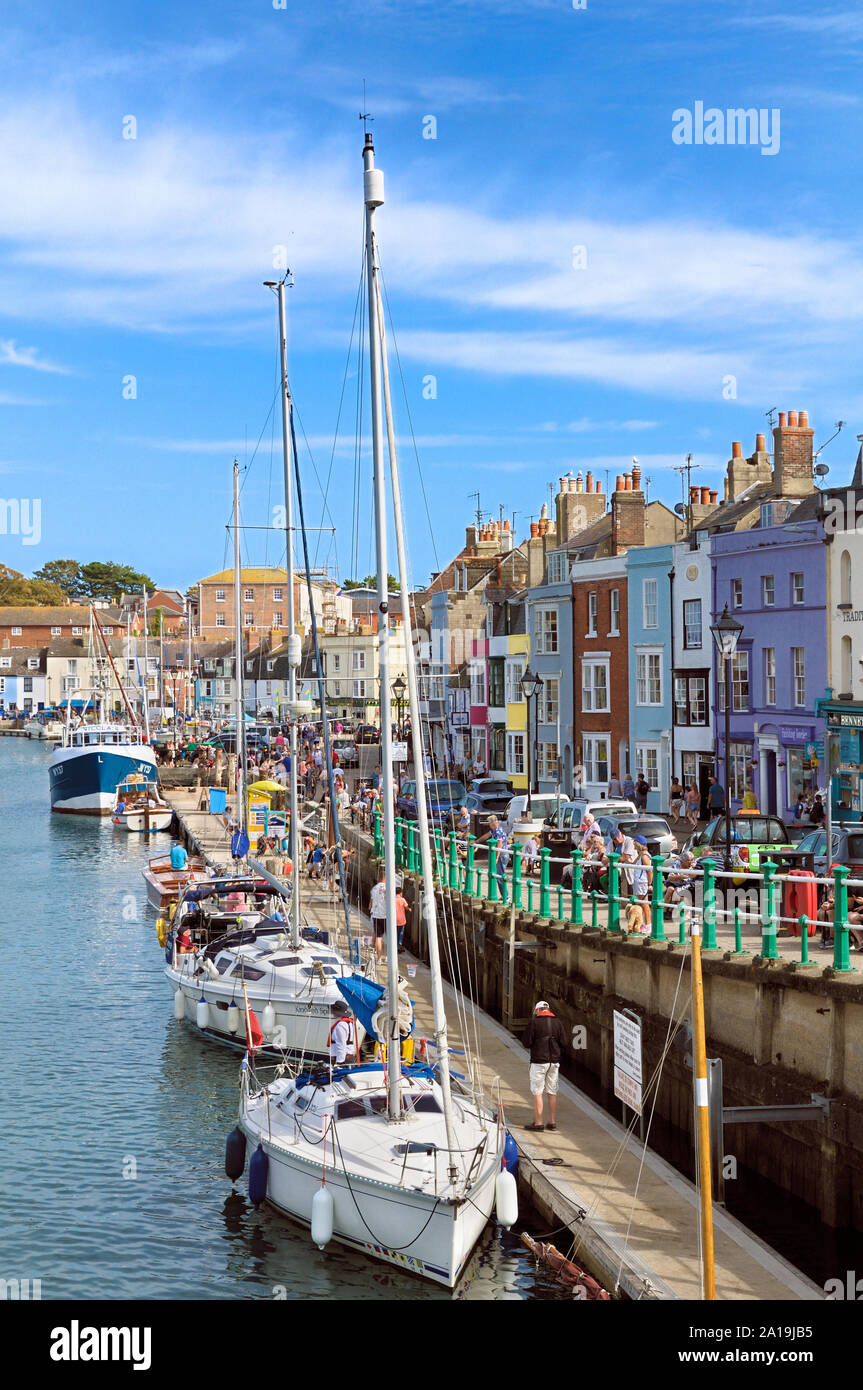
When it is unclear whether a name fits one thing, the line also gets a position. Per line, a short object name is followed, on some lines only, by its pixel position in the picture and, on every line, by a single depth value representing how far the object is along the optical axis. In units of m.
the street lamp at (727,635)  23.70
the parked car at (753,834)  27.80
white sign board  14.73
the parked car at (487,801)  42.38
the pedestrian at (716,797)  41.19
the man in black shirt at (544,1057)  18.09
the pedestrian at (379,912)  27.05
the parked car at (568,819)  31.52
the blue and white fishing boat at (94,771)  75.75
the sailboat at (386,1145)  15.03
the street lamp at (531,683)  37.44
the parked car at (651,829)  30.97
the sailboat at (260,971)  24.12
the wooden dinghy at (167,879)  40.28
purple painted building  40.81
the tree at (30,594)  189.43
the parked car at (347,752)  74.14
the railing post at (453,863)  30.17
